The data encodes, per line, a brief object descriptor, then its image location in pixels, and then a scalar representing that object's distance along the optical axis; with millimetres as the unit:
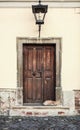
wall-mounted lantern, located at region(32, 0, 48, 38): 6044
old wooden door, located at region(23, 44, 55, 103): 6431
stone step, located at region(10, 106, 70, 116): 6215
